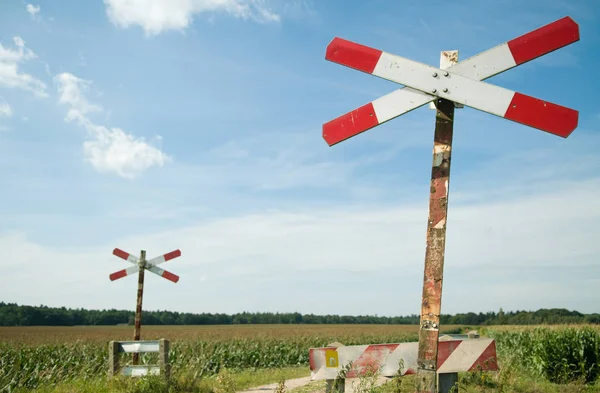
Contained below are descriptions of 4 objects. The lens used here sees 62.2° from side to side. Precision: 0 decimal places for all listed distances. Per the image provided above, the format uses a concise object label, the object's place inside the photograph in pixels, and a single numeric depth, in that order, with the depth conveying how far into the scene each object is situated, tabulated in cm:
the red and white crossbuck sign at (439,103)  341
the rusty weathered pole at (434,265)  343
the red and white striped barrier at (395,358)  467
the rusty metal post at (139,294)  1191
